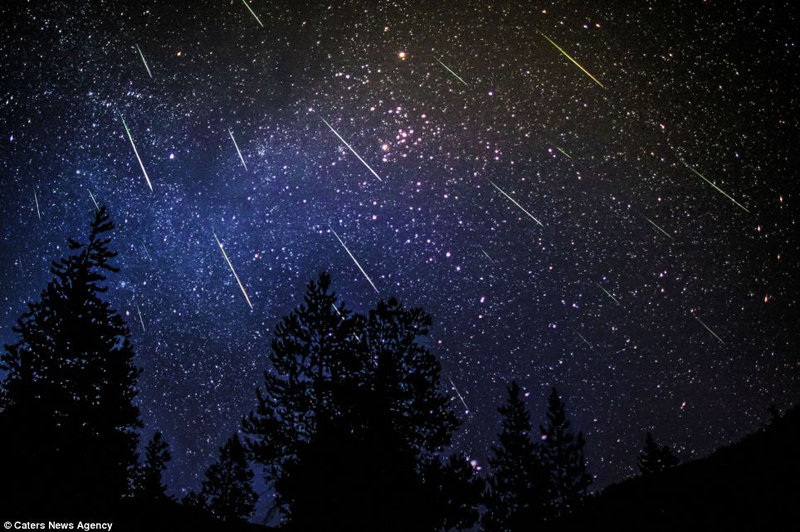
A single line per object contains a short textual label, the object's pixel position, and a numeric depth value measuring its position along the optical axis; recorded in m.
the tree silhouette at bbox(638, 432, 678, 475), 31.40
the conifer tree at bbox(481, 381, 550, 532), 21.75
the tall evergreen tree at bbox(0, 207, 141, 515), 10.38
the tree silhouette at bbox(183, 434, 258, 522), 23.94
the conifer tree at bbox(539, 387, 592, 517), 23.05
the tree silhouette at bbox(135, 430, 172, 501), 12.47
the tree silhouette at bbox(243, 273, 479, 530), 10.72
